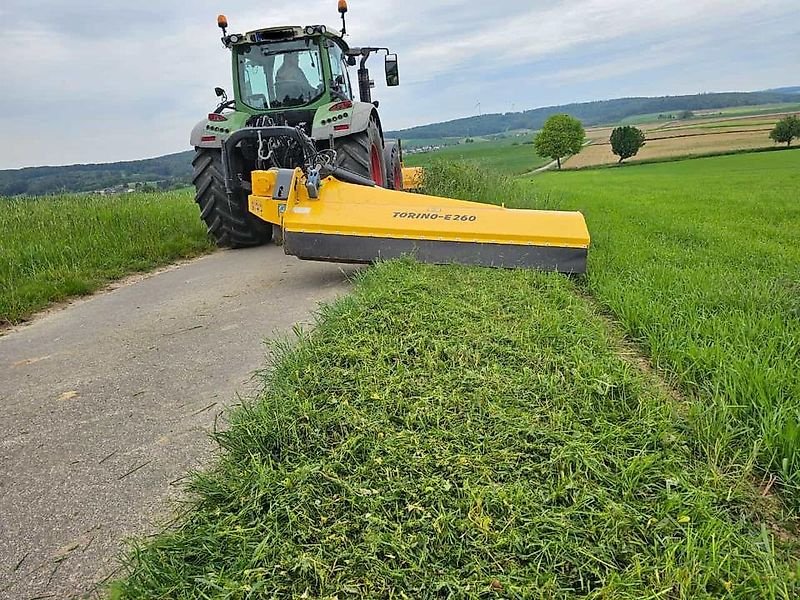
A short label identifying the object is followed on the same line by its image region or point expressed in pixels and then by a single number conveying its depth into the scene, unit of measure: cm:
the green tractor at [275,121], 581
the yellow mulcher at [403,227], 416
